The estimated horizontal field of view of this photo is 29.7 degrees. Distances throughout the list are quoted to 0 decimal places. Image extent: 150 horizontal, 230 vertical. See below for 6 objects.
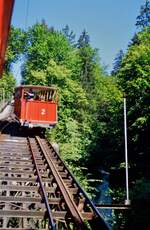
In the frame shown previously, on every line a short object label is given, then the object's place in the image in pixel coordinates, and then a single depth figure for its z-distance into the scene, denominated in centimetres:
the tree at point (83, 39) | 5514
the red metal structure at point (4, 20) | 211
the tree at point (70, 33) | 5569
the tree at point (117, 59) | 6054
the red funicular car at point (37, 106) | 1567
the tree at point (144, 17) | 3191
